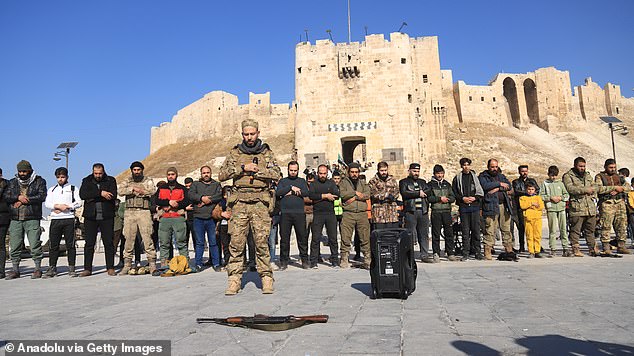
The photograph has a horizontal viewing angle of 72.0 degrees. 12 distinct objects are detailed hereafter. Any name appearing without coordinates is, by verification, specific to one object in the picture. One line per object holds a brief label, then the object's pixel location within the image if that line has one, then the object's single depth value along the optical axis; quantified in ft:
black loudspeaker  13.74
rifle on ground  10.05
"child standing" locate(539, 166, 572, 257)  26.03
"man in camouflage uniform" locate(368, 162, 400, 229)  23.53
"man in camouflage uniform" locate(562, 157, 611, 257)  25.49
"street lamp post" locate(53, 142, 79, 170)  79.30
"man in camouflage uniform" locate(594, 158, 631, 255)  25.77
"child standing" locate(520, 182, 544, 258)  25.55
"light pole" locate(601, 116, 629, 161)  79.89
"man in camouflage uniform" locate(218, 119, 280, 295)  15.94
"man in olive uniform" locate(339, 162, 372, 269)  23.77
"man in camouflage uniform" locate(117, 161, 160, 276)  22.71
